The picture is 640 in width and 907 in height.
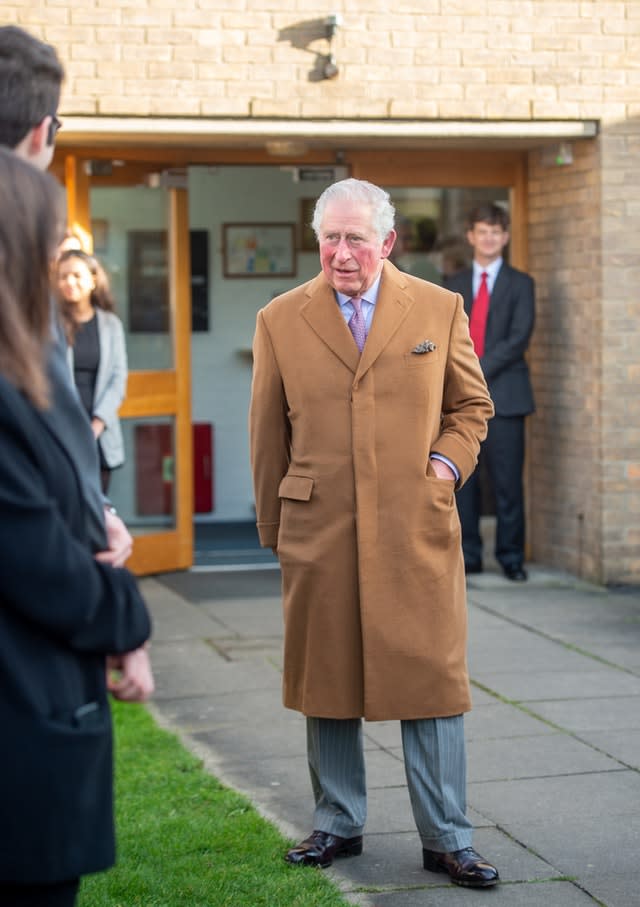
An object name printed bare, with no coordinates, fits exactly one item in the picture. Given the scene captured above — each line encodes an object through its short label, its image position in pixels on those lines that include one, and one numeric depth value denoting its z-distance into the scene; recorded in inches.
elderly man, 172.9
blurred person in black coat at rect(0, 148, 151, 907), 92.0
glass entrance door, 390.3
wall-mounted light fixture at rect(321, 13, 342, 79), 347.6
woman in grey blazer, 350.3
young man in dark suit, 378.9
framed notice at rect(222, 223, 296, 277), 512.1
